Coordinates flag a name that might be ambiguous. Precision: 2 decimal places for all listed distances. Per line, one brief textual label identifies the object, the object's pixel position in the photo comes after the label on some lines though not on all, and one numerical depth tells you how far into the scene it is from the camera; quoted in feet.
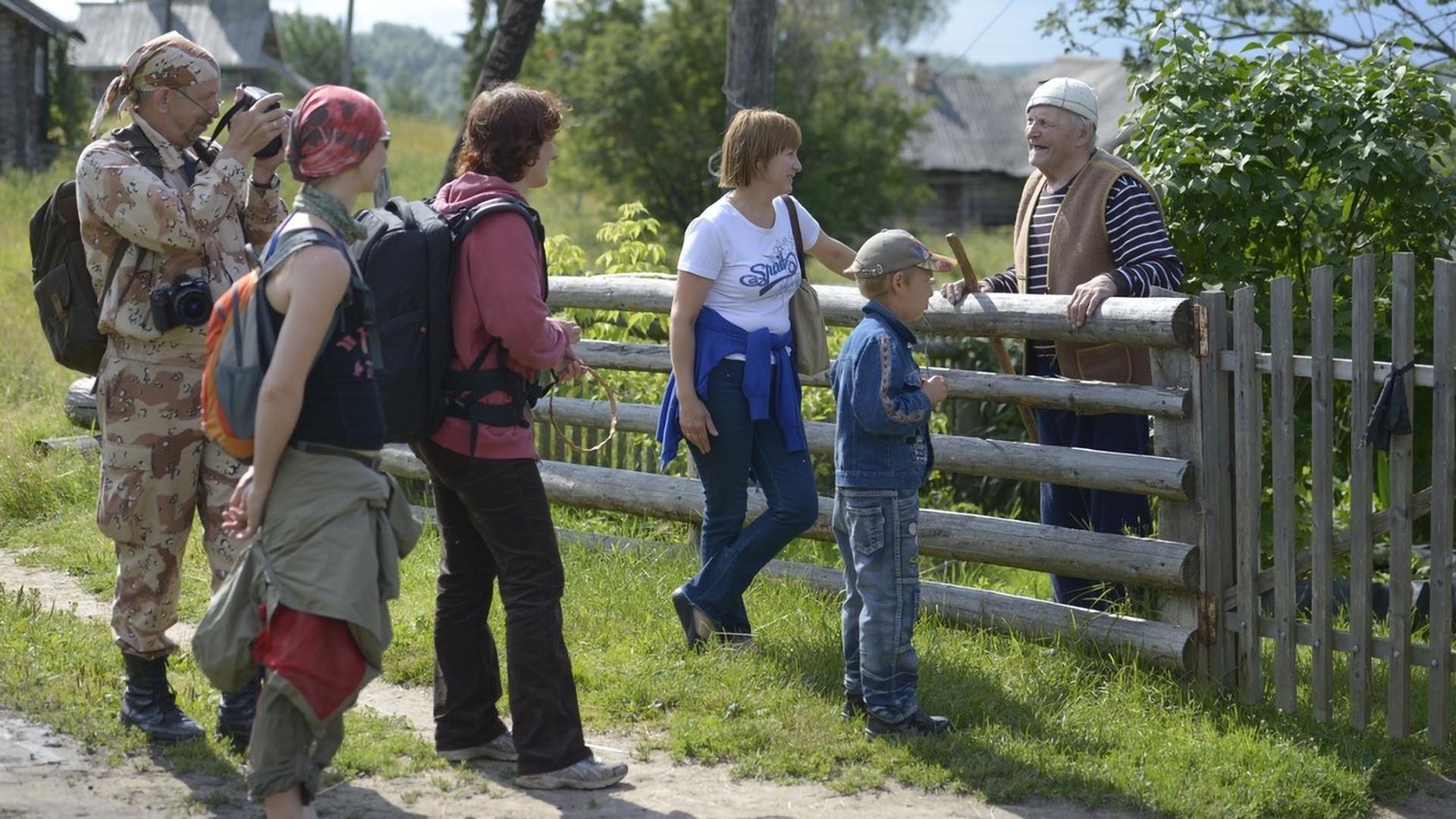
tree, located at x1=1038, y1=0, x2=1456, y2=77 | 33.53
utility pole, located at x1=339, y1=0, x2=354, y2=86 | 166.81
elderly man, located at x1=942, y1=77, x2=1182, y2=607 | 17.12
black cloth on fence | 14.65
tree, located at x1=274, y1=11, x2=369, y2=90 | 344.69
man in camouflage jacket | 13.62
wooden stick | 16.85
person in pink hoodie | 12.90
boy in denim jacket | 14.26
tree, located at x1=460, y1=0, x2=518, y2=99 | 175.63
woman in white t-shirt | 16.25
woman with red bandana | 10.86
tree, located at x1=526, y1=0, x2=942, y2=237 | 103.19
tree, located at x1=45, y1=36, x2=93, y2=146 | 129.39
